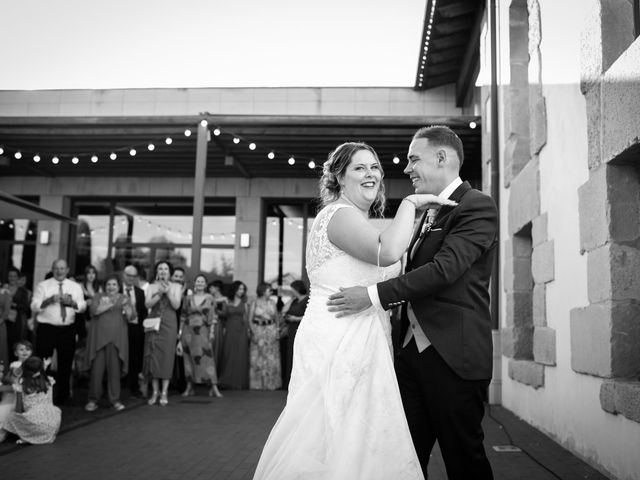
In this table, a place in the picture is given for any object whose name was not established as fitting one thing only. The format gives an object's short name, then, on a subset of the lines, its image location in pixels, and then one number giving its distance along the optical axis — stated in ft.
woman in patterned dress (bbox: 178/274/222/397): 29.17
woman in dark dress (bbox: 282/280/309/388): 32.94
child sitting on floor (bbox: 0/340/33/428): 17.40
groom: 7.98
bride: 7.77
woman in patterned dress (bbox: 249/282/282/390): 33.45
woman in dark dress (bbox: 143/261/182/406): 25.77
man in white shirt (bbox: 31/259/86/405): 23.79
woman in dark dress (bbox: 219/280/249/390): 32.91
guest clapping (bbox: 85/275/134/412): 23.75
